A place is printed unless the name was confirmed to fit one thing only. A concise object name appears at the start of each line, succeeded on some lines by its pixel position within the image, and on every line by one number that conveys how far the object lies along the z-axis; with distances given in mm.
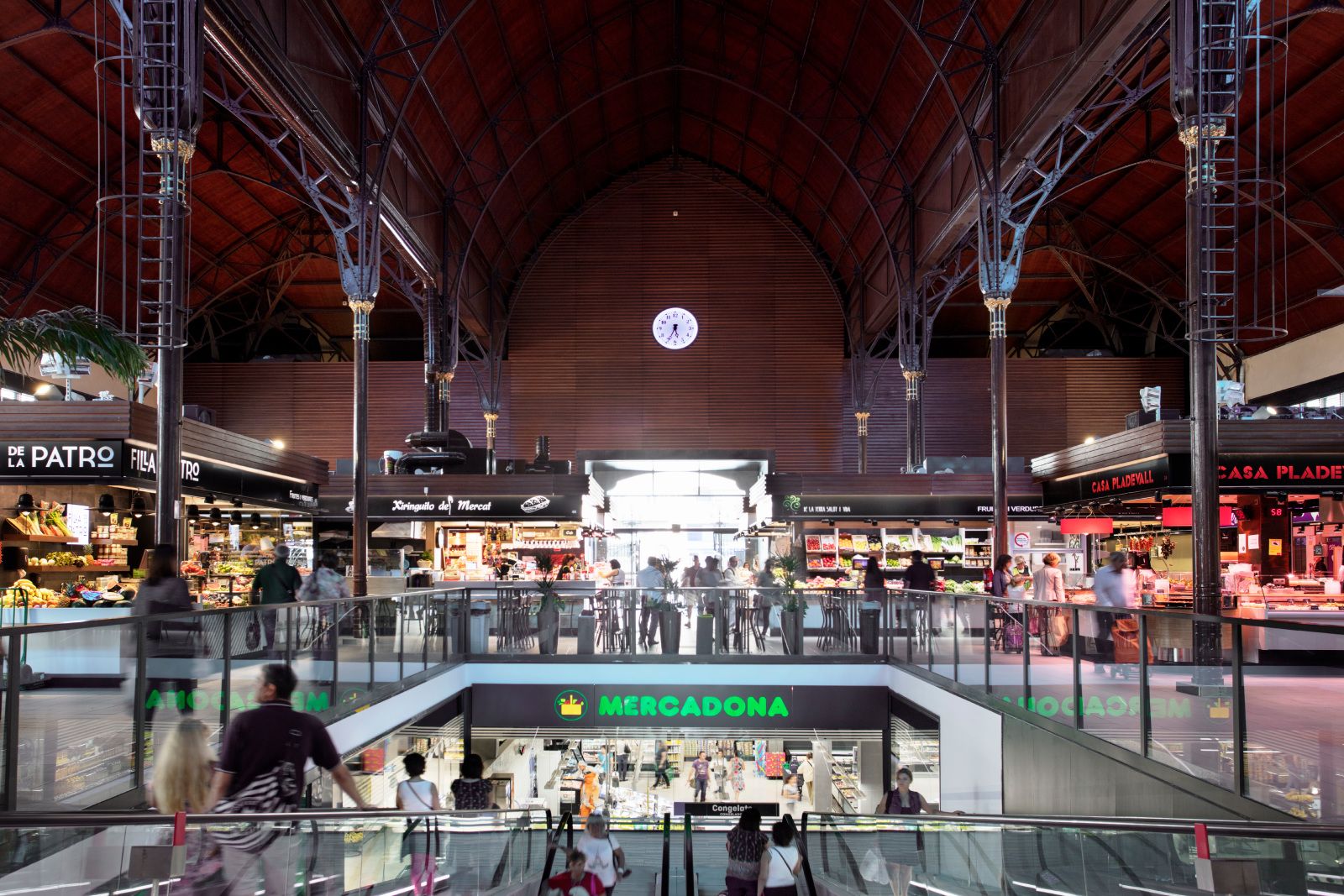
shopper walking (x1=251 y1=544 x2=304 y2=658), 11266
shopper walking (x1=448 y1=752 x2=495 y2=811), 9250
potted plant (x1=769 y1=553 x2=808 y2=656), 15625
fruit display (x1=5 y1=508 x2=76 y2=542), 17234
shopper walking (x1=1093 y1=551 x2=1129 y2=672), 10752
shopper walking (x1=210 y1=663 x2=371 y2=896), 4984
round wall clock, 31875
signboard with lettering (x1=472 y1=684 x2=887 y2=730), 15469
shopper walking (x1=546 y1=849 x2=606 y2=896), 8297
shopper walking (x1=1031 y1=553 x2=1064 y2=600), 14125
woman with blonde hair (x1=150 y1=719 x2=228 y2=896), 4629
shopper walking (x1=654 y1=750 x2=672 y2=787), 18641
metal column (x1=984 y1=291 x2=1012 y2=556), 16516
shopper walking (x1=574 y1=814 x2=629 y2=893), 9195
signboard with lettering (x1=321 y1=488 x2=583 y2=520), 24547
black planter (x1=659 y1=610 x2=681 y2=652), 15664
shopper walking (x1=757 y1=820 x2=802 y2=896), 8031
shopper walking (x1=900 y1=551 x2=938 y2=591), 15898
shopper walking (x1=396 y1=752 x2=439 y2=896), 4805
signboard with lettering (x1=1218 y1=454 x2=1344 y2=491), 16281
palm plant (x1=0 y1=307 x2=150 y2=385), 6395
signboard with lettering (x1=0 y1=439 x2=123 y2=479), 13352
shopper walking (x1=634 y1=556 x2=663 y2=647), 15695
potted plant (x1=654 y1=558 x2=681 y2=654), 15664
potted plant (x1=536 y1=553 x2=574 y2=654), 15930
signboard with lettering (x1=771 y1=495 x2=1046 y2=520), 24328
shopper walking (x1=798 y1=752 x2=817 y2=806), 18812
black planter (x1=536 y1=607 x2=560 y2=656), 15930
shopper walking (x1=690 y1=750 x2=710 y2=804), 18406
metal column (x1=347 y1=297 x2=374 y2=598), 16562
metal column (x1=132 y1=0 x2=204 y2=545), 10102
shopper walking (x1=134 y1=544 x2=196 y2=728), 6306
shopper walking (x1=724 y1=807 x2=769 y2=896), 8906
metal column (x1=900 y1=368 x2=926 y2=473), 25562
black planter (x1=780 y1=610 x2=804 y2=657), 15633
